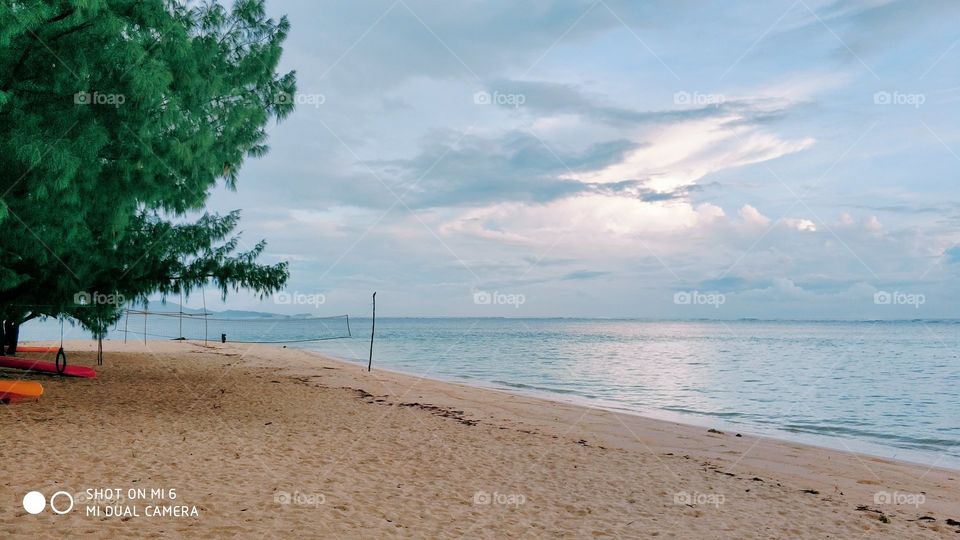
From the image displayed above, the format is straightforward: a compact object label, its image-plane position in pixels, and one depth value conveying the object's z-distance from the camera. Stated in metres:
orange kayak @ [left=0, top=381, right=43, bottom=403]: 10.56
